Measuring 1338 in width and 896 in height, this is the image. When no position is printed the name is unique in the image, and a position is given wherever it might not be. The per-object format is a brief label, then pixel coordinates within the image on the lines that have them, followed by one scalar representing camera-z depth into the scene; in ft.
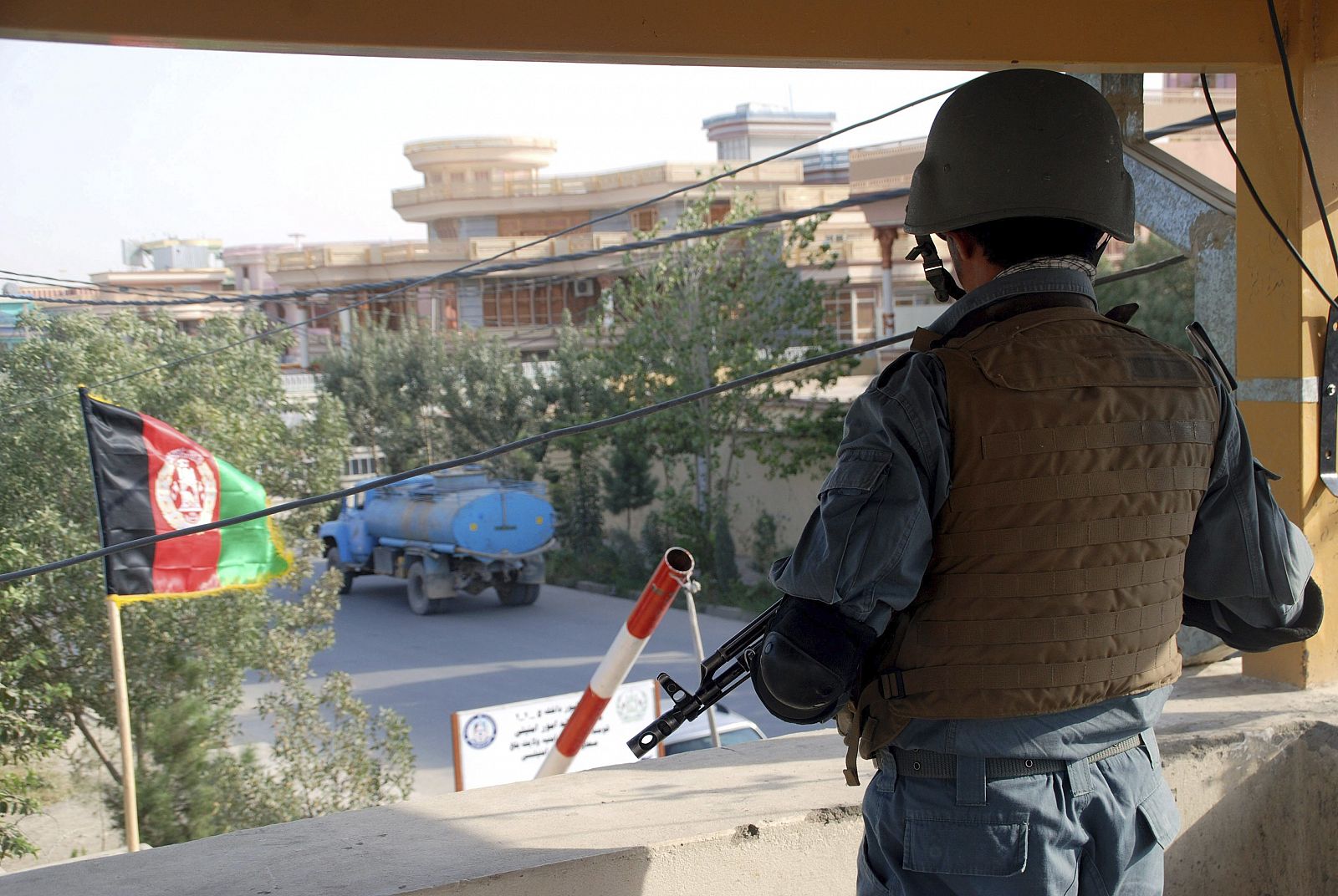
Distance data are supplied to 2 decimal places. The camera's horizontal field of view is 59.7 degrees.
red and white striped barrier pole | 11.60
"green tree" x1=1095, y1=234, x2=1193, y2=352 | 63.05
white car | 27.89
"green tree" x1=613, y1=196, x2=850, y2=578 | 63.16
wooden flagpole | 22.08
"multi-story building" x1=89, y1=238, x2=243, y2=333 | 135.95
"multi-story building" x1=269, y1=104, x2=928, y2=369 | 115.85
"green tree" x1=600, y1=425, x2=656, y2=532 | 71.26
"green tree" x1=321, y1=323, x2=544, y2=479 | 78.79
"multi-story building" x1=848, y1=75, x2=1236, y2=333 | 83.35
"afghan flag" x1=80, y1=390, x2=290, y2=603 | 24.08
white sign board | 29.09
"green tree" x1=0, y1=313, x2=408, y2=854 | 28.32
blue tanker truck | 64.23
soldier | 4.82
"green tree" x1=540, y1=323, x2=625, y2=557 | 73.26
